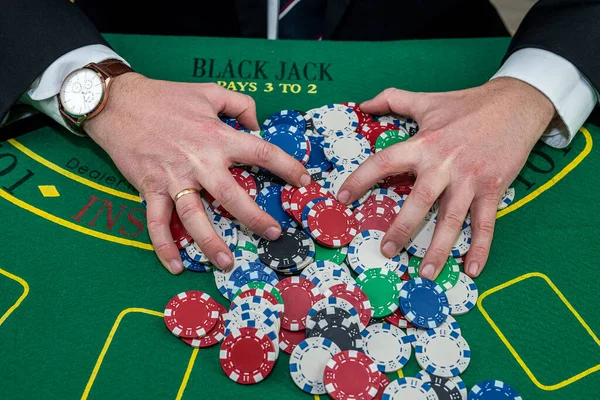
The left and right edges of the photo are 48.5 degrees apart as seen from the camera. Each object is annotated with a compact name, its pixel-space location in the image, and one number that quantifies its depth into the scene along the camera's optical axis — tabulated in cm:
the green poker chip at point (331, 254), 54
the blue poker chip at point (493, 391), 45
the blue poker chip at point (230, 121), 60
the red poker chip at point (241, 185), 55
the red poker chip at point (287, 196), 55
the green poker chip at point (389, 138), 60
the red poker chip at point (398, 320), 50
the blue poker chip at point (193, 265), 52
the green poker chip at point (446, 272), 52
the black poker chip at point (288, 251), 52
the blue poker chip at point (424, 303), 49
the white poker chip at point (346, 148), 59
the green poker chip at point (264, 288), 50
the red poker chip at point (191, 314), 47
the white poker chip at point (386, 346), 47
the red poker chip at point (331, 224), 53
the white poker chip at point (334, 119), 61
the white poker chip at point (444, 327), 49
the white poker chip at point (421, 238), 54
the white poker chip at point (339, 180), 57
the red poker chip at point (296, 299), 49
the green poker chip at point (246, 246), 54
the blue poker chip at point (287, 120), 61
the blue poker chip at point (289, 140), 58
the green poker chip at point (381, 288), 50
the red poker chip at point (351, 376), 45
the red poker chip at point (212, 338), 48
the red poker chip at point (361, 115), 63
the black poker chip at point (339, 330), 48
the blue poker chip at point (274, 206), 56
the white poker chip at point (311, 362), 45
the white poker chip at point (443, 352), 47
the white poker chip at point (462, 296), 50
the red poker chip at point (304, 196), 54
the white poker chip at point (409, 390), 45
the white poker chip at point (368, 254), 53
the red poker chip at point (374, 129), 62
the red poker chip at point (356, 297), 50
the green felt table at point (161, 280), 46
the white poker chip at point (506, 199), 57
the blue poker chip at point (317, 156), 59
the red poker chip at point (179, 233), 54
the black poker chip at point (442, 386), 45
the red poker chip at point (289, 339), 48
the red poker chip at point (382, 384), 46
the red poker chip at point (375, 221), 56
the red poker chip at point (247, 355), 46
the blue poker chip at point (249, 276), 51
